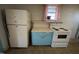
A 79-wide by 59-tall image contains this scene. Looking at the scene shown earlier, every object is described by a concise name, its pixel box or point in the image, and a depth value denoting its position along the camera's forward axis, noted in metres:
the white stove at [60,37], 1.52
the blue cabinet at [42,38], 1.54
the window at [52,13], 1.73
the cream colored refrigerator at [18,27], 1.33
